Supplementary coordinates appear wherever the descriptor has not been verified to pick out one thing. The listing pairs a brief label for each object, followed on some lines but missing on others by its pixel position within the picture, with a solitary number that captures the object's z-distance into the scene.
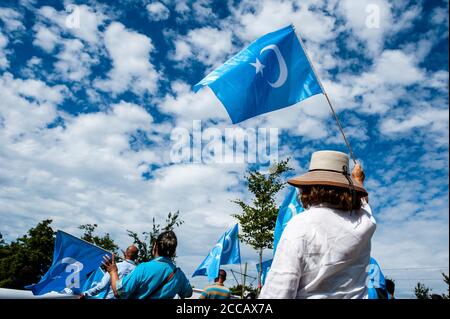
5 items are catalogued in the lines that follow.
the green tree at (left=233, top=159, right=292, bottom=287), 20.27
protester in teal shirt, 3.73
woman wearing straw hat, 1.77
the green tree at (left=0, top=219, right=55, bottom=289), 44.73
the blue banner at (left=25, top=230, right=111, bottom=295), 6.70
